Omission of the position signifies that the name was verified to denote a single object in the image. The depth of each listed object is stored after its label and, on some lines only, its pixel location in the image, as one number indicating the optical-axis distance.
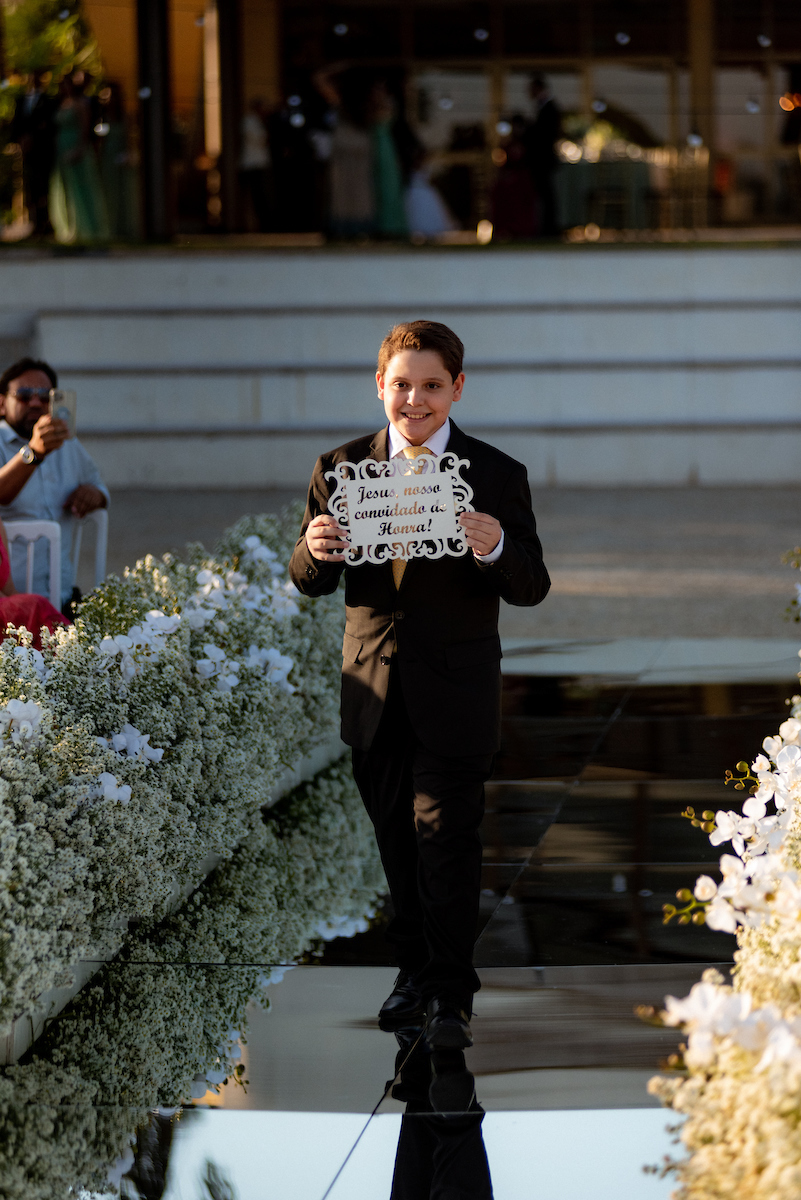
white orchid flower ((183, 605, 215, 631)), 9.69
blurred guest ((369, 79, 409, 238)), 35.37
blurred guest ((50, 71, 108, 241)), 35.34
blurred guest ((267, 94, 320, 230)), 36.09
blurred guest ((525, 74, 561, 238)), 35.03
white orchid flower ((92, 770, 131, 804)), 7.32
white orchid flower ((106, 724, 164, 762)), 8.09
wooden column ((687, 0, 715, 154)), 42.31
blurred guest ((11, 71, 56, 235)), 35.56
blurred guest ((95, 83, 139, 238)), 35.94
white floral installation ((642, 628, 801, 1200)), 4.05
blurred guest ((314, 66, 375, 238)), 35.31
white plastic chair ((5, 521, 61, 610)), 12.48
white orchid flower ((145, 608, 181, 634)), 9.10
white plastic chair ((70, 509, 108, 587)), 13.59
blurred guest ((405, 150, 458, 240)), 36.12
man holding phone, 12.65
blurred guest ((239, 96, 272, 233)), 36.28
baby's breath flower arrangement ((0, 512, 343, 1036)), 6.60
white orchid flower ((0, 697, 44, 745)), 7.00
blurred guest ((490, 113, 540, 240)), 35.41
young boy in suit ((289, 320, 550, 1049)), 6.84
